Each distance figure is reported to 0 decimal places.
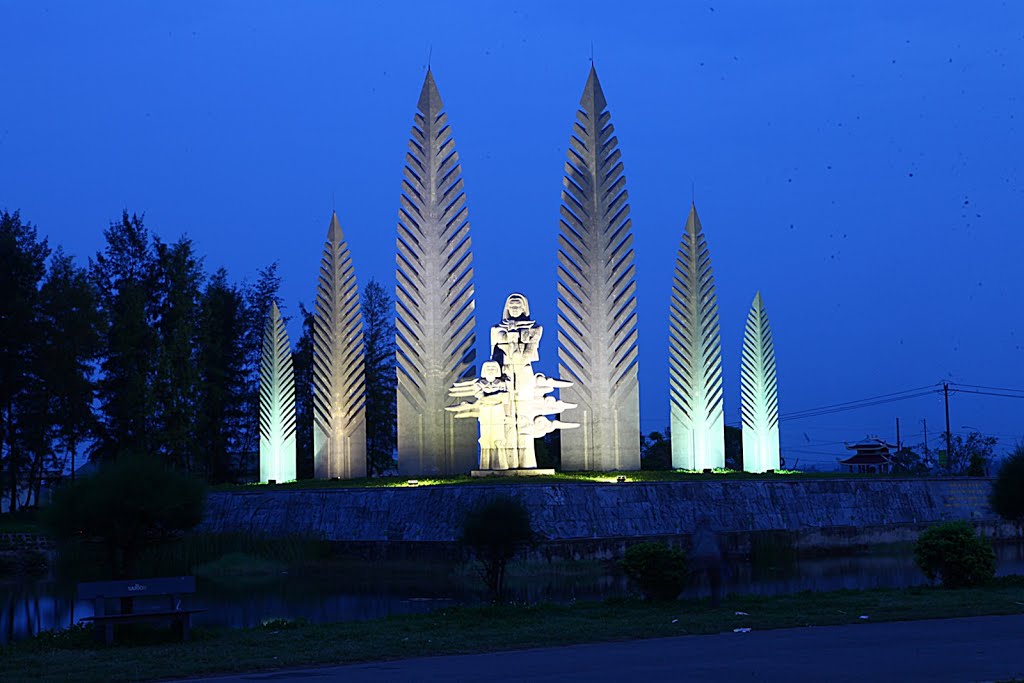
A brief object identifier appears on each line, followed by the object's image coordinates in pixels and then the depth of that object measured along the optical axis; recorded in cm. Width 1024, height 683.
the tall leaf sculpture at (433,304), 3262
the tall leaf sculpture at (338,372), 3506
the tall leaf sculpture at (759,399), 3409
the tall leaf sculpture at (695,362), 3300
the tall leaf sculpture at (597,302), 3195
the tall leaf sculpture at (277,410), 3588
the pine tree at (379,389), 4619
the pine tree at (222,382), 4078
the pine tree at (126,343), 3575
